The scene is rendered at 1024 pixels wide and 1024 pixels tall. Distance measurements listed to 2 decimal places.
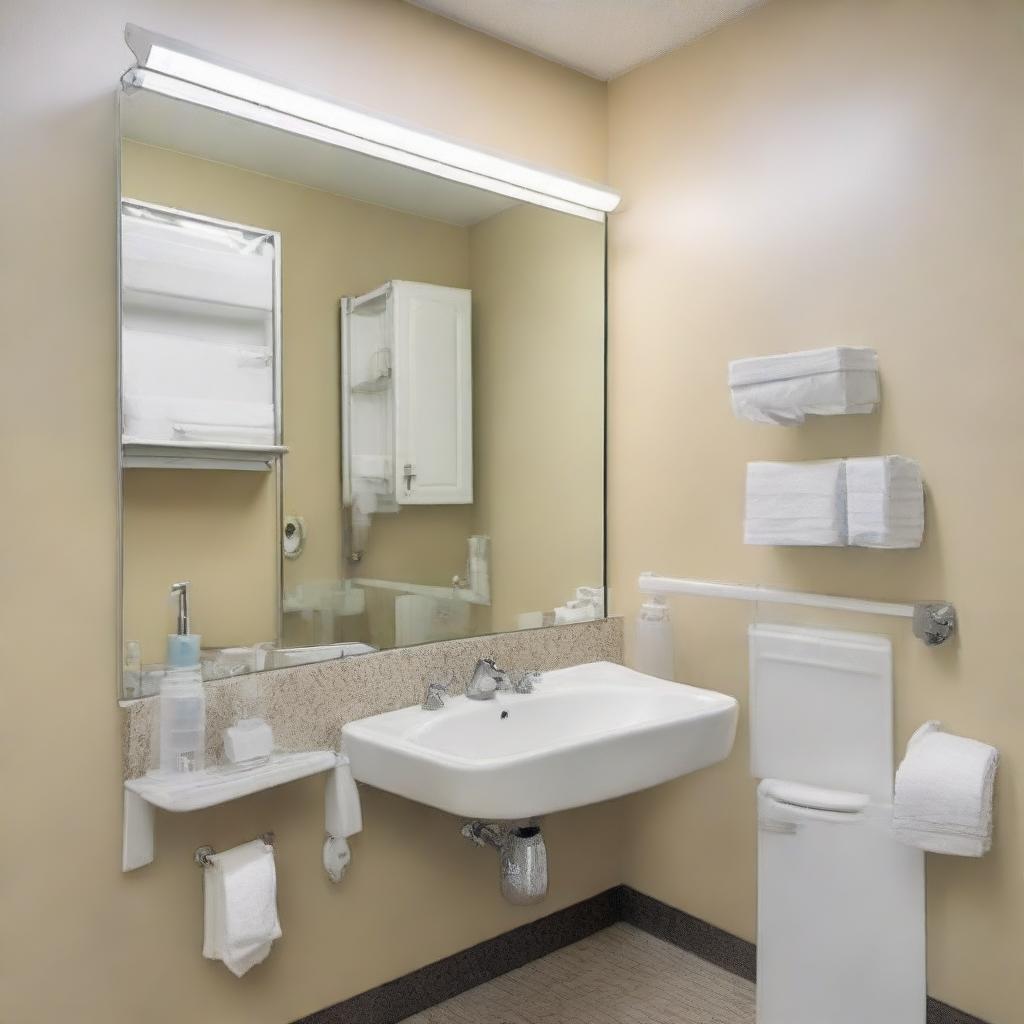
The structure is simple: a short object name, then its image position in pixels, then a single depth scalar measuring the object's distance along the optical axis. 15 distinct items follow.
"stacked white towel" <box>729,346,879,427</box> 1.85
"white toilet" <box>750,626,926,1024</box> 1.89
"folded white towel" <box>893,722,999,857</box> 1.64
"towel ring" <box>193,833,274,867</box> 1.74
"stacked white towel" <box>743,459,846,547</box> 1.85
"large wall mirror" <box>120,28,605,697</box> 1.71
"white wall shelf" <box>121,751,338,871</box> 1.58
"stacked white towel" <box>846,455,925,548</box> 1.76
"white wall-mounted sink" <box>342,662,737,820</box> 1.61
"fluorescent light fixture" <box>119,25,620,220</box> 1.68
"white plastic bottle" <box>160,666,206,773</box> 1.65
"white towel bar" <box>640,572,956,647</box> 1.81
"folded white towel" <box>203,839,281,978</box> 1.66
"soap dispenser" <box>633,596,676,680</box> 2.31
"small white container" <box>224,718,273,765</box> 1.69
